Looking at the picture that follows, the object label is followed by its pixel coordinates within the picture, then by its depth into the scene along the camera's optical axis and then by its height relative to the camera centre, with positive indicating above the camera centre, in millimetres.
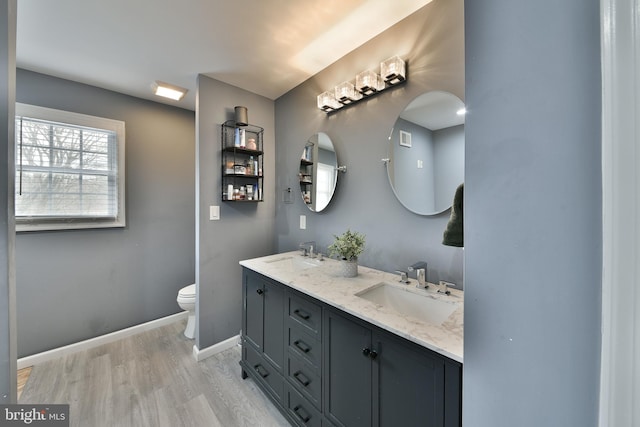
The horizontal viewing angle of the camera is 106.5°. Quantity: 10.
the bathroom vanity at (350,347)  841 -612
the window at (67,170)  1943 +362
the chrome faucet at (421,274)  1298 -343
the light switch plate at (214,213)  2162 -19
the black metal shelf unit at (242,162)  2209 +476
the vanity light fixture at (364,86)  1453 +856
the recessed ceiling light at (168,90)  2191 +1147
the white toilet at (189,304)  2326 -911
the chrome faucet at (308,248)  2033 -321
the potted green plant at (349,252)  1504 -263
